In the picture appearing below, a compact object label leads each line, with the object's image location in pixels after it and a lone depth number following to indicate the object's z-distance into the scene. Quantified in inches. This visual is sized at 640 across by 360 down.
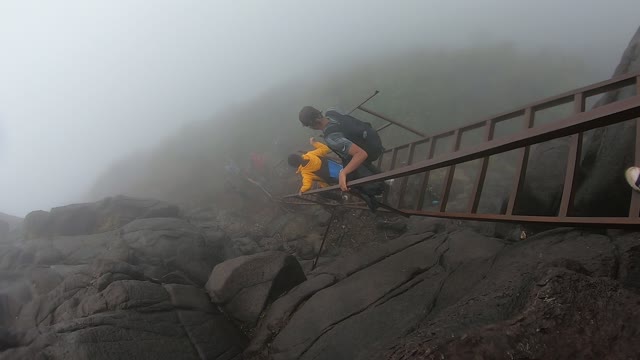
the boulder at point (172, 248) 337.4
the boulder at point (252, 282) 252.1
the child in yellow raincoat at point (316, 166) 295.7
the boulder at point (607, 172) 194.8
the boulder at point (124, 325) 189.9
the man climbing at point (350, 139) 212.7
